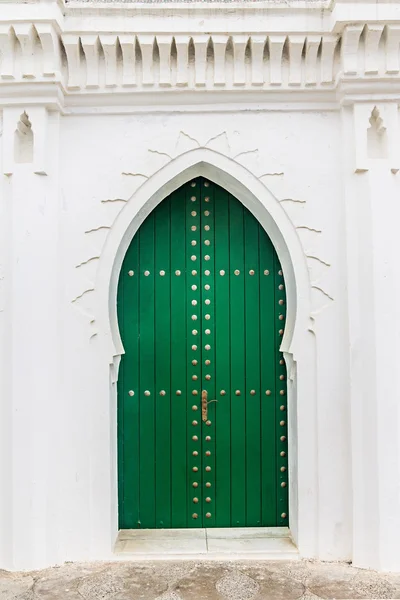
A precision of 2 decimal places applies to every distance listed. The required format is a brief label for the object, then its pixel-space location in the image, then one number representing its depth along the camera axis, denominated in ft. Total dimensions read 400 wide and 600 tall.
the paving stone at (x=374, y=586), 10.27
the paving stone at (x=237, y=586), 10.21
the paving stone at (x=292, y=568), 10.94
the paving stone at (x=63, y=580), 10.28
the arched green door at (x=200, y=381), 12.82
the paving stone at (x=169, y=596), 10.11
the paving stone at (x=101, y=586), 10.25
